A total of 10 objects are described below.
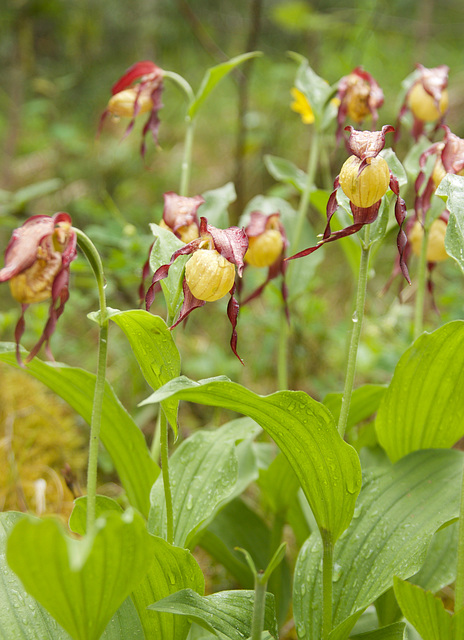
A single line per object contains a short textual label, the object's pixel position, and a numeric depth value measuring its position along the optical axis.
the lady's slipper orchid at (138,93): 1.10
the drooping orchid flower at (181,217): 1.04
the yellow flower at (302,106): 1.35
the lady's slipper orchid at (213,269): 0.94
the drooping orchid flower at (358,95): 1.14
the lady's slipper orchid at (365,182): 0.94
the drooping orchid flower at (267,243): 1.09
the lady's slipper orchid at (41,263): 0.91
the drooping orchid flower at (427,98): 1.13
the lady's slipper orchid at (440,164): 1.00
